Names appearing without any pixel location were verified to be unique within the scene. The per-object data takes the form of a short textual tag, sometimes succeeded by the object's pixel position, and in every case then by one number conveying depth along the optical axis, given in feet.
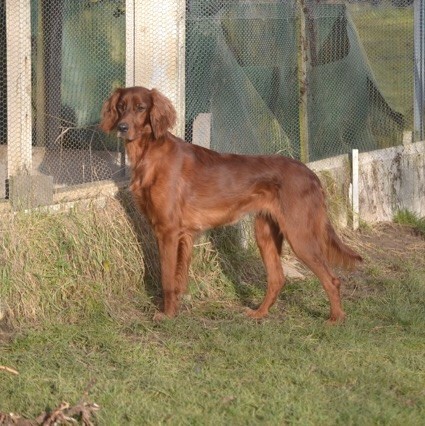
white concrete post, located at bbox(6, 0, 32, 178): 45.06
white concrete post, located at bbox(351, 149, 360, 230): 63.87
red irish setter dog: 43.96
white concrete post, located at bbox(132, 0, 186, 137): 49.39
